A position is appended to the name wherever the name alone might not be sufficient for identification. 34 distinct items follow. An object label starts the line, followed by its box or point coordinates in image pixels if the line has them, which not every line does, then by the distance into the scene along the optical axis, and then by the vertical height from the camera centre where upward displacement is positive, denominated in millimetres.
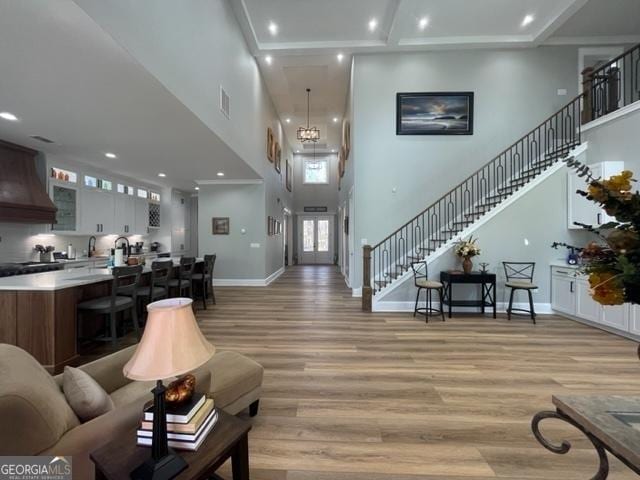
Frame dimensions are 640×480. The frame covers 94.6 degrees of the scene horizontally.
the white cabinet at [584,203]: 4793 +649
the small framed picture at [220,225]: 8242 +389
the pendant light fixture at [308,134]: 8867 +3164
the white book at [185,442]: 1151 -815
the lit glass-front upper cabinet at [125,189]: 7813 +1349
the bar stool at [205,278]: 5882 -785
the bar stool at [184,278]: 5250 -726
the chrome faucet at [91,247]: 7148 -203
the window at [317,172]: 14190 +3240
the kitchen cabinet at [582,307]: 4012 -1034
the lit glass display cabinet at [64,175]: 5797 +1309
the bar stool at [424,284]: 5012 -775
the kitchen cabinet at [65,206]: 5879 +685
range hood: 4793 +849
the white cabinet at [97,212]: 6695 +644
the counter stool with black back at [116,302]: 3452 -767
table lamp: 1039 -444
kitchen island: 3070 -839
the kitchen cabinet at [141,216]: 8414 +654
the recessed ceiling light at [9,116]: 3632 +1542
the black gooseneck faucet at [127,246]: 7836 -185
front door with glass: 14109 +1
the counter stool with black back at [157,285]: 4344 -730
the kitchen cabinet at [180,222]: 9836 +570
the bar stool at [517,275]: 5059 -666
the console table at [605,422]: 1102 -765
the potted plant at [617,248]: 1015 -30
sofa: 997 -689
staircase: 6289 +982
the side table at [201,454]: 1053 -845
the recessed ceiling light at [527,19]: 5895 +4437
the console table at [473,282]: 5152 -862
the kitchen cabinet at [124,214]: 7691 +669
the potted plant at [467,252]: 5195 -237
